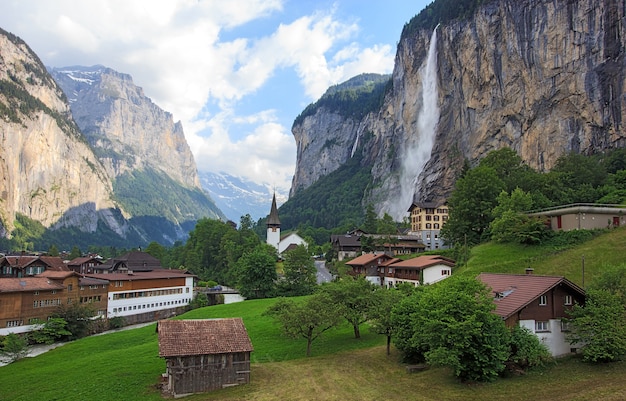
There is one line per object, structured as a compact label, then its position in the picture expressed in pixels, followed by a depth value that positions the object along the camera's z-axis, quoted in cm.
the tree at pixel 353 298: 3716
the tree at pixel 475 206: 6500
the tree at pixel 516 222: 5172
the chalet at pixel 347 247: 9200
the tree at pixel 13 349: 4222
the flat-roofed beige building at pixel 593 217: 5072
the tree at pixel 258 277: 7025
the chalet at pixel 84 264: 9032
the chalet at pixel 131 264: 8875
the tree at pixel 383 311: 3294
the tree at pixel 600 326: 2552
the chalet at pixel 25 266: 7550
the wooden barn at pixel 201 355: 2816
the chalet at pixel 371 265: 6641
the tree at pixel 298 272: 6850
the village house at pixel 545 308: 2730
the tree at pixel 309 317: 3516
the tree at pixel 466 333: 2472
